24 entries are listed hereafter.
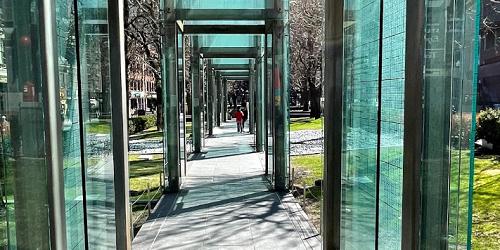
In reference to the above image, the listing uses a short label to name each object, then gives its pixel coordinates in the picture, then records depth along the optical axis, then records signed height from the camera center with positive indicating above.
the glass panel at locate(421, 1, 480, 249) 2.51 -0.16
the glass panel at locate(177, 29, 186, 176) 11.34 -0.11
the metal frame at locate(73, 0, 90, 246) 3.51 -0.18
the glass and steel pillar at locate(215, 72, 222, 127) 30.27 -0.26
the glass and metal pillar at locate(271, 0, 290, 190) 10.72 +0.07
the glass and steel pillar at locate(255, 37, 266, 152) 17.50 -0.57
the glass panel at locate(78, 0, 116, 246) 3.70 -0.20
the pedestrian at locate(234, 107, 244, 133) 27.54 -1.41
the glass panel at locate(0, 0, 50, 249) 2.69 -0.19
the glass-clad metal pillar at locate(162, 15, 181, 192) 10.46 -0.10
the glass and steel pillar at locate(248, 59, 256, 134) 22.51 +0.08
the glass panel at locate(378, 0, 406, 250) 3.11 -0.21
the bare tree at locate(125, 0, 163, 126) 22.17 +3.04
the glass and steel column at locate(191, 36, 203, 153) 17.55 -0.16
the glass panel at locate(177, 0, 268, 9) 10.70 +1.94
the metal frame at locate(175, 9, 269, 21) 10.70 +1.71
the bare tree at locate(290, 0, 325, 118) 21.00 +2.62
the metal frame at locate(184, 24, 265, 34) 11.88 +1.56
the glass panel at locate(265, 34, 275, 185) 11.33 -0.10
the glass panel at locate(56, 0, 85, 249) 3.22 -0.18
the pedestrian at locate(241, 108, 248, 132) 35.17 -1.29
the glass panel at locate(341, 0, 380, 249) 3.77 -0.24
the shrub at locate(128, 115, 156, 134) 31.14 -1.93
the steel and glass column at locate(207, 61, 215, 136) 24.08 -0.10
